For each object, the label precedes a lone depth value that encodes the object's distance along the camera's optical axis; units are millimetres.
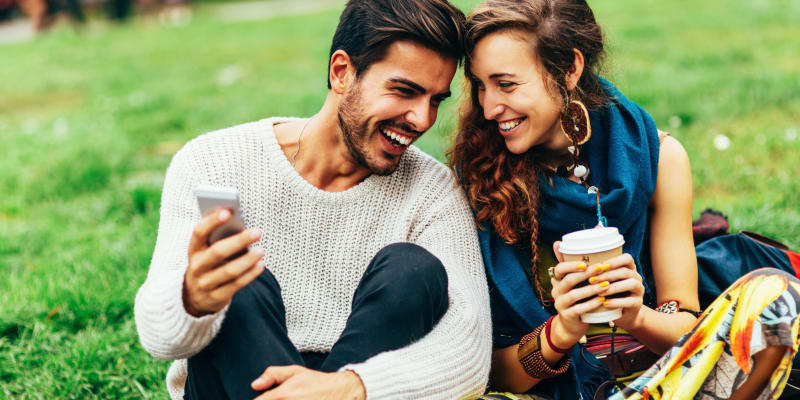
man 2230
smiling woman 2617
